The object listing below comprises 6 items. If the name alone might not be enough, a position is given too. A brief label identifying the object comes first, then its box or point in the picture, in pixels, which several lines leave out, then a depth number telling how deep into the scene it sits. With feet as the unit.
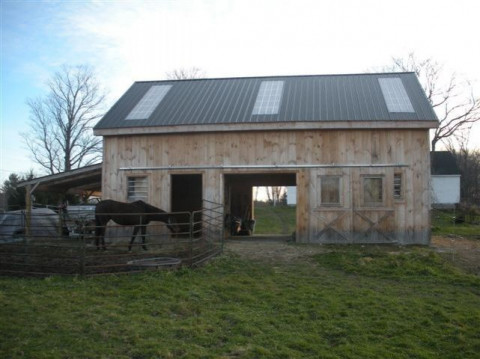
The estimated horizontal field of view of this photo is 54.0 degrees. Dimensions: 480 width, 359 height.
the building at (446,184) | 122.21
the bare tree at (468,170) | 136.75
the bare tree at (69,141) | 135.33
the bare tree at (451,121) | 119.14
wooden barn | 45.27
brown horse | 39.78
